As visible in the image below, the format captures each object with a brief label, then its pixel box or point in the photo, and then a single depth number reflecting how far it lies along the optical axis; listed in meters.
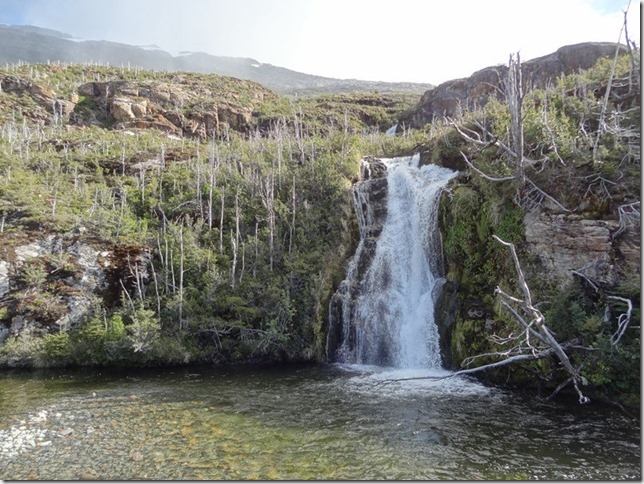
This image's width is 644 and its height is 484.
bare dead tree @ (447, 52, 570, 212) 13.93
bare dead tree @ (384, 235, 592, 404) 10.97
